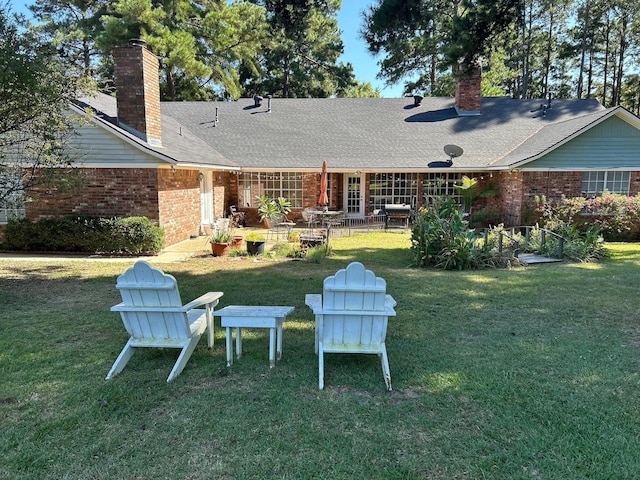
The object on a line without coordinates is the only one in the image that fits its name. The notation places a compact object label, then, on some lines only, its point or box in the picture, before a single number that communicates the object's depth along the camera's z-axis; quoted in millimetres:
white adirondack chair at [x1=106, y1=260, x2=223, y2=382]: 3949
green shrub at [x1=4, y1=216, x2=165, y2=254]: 10656
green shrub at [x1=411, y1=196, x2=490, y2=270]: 8898
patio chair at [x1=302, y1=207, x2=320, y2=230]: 14755
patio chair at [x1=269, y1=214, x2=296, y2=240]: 12977
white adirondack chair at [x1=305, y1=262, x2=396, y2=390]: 3832
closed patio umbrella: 14180
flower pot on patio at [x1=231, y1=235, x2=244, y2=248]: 10893
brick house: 11320
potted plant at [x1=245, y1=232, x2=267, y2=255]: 10495
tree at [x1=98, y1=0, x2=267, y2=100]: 23141
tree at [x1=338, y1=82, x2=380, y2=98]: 31922
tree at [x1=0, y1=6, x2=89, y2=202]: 6289
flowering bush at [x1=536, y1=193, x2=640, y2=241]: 13031
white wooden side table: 4137
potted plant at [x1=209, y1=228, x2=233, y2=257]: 10406
